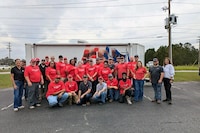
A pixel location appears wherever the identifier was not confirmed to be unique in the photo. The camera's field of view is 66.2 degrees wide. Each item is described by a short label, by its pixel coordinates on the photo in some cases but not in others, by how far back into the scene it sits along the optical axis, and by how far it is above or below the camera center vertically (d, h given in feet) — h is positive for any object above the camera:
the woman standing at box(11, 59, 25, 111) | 16.77 -1.88
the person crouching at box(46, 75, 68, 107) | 17.34 -3.32
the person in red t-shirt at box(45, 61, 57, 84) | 18.83 -1.12
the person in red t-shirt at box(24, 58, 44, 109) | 17.06 -1.86
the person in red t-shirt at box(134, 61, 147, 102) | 19.50 -1.97
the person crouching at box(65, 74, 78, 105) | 17.97 -3.15
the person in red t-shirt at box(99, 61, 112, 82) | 19.48 -1.14
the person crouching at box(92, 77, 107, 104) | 18.34 -3.57
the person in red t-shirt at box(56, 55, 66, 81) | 19.09 -0.66
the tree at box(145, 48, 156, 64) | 165.86 +8.16
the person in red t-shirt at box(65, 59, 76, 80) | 19.38 -0.81
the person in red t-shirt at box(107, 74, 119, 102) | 19.17 -3.26
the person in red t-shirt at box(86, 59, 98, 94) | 19.30 -1.35
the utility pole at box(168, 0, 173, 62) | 49.53 +9.42
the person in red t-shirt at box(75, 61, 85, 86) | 19.12 -1.18
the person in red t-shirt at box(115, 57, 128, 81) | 19.61 -0.92
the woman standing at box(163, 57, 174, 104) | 18.73 -1.83
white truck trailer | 22.71 +1.93
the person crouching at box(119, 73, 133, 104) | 18.96 -3.27
